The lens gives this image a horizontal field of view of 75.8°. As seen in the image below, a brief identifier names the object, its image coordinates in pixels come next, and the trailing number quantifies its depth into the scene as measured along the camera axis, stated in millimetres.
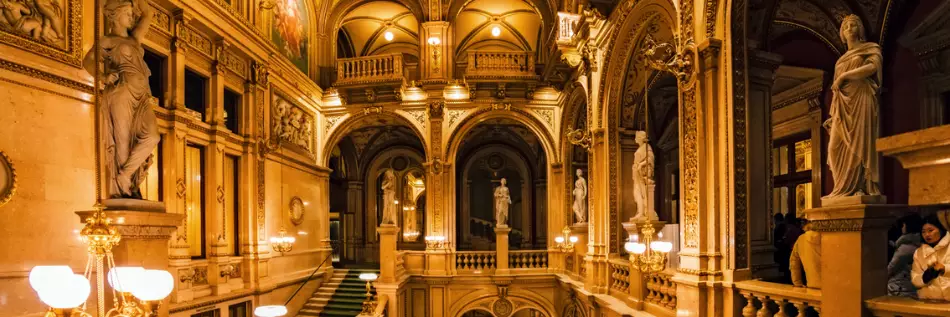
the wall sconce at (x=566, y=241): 17016
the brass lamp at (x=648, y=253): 8445
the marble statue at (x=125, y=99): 5496
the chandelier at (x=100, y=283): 3812
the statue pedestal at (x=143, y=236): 5375
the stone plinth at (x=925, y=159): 3582
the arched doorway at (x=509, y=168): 25406
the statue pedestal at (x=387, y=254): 15641
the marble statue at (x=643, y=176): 10180
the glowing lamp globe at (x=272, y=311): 8320
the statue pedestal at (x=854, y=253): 4664
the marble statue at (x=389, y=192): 17528
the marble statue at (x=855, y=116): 4879
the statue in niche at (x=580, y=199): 16188
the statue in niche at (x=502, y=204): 19109
